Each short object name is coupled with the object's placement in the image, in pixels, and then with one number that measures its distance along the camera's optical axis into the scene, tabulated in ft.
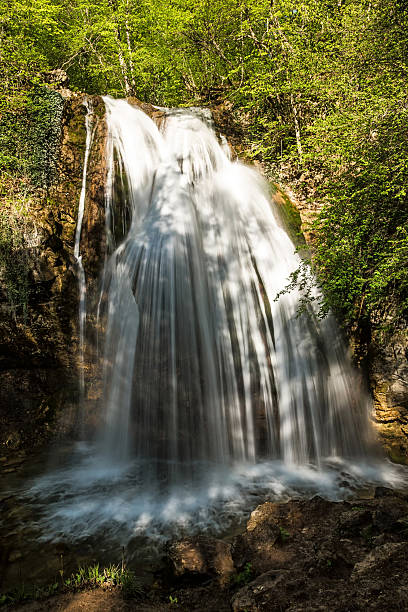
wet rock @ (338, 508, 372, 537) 11.25
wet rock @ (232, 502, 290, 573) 10.66
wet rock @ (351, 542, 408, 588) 7.65
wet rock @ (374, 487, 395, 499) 14.43
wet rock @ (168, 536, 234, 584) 10.69
